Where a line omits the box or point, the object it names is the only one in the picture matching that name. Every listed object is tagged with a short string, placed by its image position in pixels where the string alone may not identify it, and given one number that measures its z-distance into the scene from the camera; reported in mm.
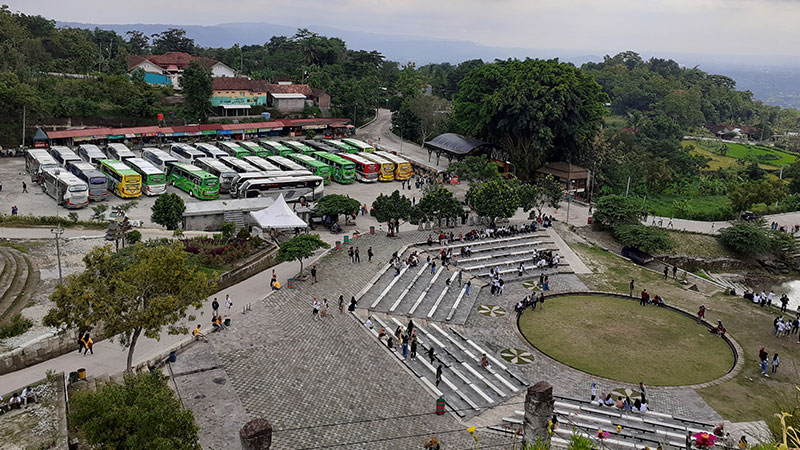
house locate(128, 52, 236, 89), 85938
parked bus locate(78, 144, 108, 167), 56016
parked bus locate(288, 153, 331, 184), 58212
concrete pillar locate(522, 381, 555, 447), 16062
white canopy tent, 40197
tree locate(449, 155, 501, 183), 57094
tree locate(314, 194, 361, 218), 44056
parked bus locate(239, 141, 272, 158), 64312
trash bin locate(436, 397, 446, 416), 23297
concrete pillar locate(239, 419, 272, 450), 14180
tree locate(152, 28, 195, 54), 117625
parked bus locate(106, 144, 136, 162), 57094
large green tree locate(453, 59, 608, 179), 61250
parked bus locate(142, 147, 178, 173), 56062
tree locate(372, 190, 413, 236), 43031
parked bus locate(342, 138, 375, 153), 68000
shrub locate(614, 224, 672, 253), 44188
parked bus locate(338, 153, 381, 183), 60312
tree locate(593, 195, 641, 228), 47781
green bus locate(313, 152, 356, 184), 59594
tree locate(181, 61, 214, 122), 75000
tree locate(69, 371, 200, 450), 15336
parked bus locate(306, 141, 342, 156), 67175
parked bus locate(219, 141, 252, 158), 63291
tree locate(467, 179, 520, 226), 45156
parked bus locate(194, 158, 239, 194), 53156
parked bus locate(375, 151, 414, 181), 61812
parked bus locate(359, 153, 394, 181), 60888
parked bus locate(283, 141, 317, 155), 66000
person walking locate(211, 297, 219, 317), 28781
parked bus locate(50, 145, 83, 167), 55094
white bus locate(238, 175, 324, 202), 49312
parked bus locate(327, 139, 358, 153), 67375
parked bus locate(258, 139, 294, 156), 65500
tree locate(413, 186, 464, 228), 44469
